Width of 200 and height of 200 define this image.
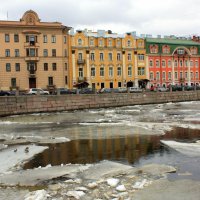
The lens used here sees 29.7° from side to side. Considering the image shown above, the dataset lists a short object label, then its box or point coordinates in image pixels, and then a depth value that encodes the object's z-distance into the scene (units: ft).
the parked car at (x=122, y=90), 181.98
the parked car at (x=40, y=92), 161.55
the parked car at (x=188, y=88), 212.00
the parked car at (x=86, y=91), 167.73
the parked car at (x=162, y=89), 199.13
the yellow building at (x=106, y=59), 252.62
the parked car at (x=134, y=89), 186.09
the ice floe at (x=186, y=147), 51.13
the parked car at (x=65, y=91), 161.25
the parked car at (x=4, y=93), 152.16
